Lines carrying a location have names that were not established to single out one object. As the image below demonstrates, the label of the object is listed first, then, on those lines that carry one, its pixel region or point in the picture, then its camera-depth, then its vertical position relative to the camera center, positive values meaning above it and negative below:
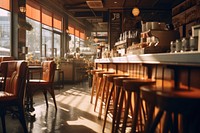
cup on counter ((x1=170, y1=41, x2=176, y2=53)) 2.29 +0.11
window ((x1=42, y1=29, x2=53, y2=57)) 10.21 +0.72
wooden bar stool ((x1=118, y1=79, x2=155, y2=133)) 2.16 -0.27
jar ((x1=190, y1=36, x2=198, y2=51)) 1.91 +0.11
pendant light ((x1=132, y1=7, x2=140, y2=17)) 8.13 +1.53
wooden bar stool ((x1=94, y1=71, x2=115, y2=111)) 4.26 -0.35
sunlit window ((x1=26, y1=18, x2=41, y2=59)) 8.58 +0.66
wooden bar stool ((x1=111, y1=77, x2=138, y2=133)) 2.69 -0.35
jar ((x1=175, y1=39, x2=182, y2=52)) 2.16 +0.12
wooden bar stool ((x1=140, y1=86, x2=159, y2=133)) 1.59 -0.25
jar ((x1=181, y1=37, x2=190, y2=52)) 2.02 +0.11
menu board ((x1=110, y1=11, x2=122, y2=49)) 11.03 +1.45
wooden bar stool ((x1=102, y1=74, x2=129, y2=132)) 3.23 -0.28
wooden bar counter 1.66 -0.09
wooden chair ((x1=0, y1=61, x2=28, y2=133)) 3.04 -0.45
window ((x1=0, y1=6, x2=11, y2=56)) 7.05 +0.74
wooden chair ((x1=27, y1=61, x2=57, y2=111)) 4.67 -0.45
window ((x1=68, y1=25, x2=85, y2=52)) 14.20 +1.32
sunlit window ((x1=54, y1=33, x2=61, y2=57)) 11.57 +0.66
